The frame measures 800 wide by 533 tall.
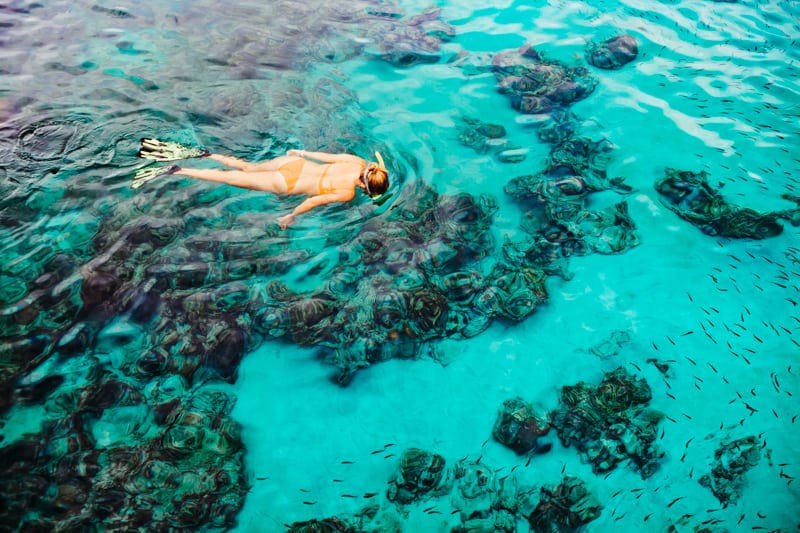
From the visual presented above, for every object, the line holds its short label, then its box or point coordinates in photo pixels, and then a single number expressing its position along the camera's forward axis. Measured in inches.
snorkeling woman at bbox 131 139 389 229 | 199.9
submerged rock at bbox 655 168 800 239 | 219.3
